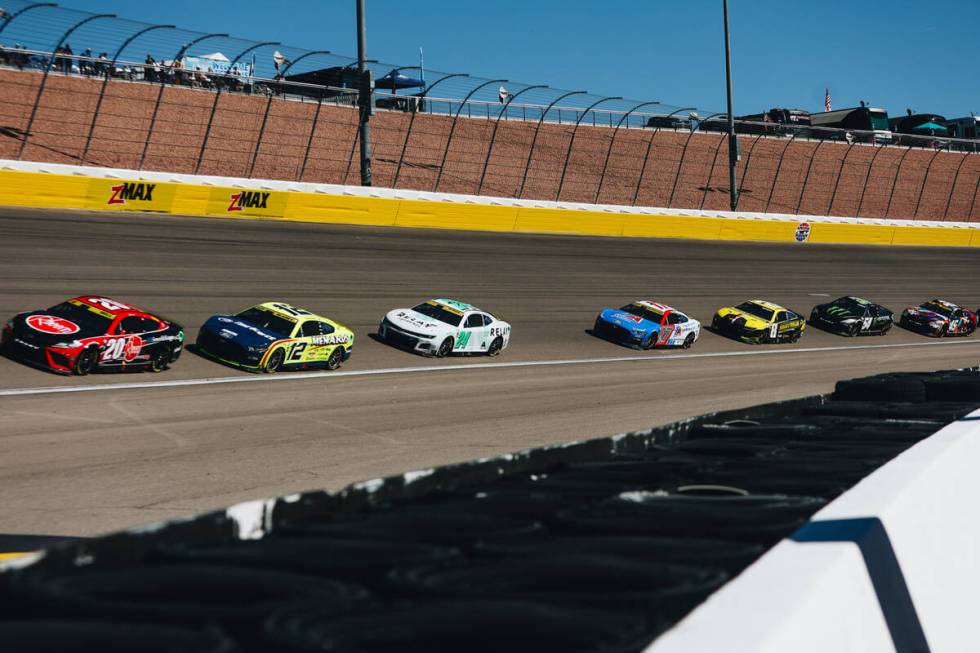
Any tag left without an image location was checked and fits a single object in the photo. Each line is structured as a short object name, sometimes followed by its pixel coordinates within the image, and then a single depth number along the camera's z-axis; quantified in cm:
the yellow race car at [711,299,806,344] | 5831
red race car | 3091
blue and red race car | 5125
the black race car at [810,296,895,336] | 6537
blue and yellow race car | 3519
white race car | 4237
